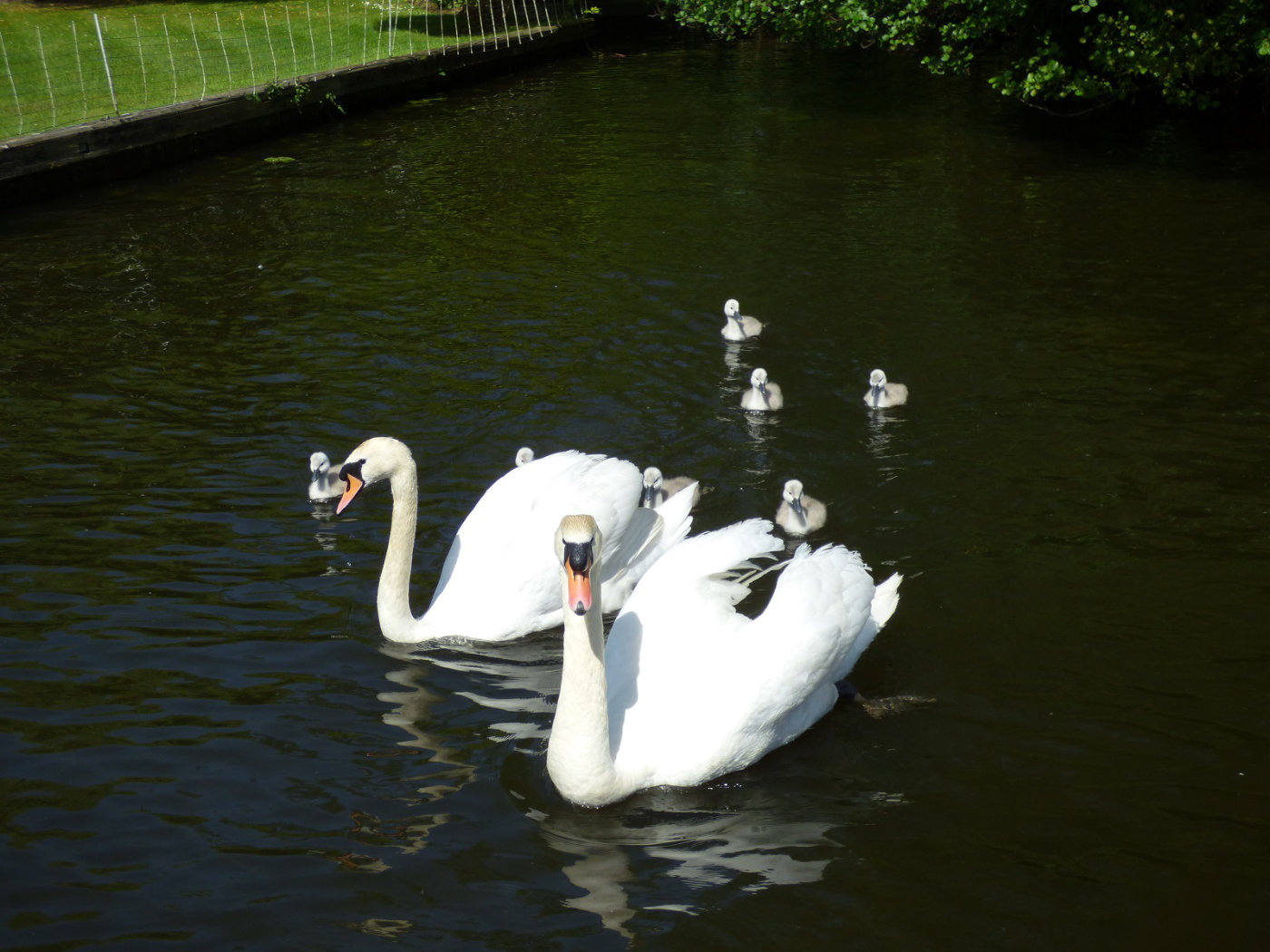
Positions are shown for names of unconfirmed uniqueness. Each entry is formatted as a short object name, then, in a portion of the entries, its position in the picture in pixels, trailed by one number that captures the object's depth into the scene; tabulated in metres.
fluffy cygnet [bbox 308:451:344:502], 9.42
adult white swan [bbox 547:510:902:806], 5.86
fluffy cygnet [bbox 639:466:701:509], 9.39
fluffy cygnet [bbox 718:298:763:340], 12.48
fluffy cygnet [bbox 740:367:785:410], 10.81
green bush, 18.45
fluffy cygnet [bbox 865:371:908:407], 10.68
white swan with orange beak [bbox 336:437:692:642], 7.54
